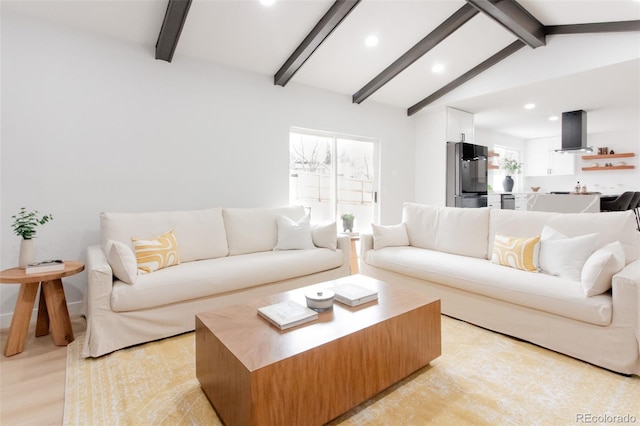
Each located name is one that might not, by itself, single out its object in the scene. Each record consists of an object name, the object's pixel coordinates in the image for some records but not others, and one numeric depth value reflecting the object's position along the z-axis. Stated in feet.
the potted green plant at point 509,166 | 24.02
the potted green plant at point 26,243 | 7.36
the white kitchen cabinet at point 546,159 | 23.82
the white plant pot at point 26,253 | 7.34
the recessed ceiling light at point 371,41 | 11.31
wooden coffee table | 4.05
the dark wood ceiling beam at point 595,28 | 9.89
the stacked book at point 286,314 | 5.06
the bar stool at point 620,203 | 13.93
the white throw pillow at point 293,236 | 10.73
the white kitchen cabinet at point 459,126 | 16.21
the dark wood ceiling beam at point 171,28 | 8.25
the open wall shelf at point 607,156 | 21.34
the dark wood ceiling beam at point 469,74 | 12.69
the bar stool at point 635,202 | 14.23
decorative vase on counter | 21.95
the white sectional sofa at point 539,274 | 5.89
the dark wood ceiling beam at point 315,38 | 9.25
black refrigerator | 16.16
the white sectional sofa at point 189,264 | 6.84
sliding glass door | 14.16
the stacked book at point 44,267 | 6.92
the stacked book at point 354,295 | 5.95
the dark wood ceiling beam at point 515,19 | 9.55
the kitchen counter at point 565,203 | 12.70
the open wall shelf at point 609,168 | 21.49
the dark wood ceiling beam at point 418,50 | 10.50
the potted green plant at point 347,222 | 15.15
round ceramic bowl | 5.66
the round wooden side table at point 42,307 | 6.71
